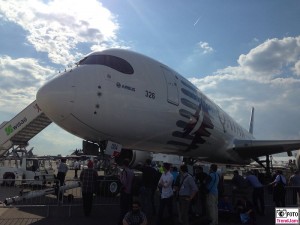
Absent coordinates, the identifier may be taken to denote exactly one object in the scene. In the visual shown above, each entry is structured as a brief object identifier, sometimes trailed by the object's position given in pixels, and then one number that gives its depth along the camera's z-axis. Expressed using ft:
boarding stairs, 54.56
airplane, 23.37
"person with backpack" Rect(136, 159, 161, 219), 23.12
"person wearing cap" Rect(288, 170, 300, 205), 30.55
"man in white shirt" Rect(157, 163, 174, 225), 20.65
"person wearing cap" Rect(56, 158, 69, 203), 39.57
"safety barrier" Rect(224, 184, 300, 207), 28.57
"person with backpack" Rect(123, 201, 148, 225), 16.05
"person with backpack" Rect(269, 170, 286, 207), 28.43
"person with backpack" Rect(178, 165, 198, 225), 20.11
